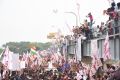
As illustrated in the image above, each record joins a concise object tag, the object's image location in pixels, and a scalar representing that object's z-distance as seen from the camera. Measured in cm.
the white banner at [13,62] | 3716
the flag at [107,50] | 2592
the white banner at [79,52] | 3688
